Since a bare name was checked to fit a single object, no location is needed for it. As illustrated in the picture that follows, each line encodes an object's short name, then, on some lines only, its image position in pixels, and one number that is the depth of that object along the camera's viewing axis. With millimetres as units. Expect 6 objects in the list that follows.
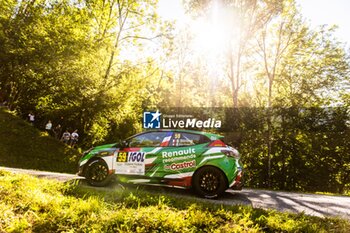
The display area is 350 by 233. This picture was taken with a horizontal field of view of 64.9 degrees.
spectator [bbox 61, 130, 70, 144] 19609
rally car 6801
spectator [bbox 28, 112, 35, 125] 19594
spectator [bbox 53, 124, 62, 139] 20525
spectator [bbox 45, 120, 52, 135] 19438
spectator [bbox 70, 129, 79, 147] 19844
